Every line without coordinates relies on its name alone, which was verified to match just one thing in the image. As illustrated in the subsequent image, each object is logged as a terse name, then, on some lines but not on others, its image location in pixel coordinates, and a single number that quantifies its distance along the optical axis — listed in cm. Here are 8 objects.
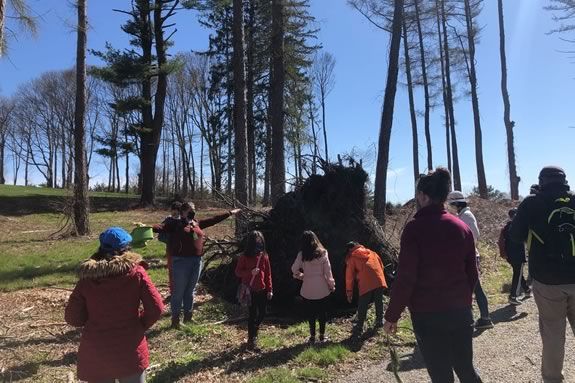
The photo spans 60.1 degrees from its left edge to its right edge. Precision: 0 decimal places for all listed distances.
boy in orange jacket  741
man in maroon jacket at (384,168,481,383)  351
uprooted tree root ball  1020
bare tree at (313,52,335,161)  4395
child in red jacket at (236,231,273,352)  705
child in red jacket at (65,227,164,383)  378
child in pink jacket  733
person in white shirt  746
